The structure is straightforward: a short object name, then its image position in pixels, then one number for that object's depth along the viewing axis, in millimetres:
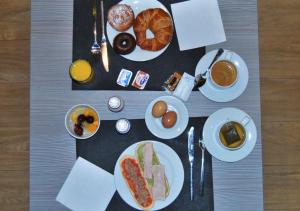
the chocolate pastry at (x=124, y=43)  1164
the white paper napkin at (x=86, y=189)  1131
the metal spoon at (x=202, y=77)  1153
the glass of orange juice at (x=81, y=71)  1151
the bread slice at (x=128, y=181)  1123
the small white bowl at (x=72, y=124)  1139
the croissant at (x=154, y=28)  1156
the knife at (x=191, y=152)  1140
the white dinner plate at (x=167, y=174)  1127
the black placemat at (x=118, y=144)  1148
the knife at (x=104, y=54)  1179
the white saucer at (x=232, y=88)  1158
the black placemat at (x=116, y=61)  1176
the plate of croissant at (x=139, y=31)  1156
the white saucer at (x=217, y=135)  1134
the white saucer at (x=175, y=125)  1153
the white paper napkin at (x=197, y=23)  1184
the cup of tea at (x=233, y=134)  1130
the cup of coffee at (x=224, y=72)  1153
